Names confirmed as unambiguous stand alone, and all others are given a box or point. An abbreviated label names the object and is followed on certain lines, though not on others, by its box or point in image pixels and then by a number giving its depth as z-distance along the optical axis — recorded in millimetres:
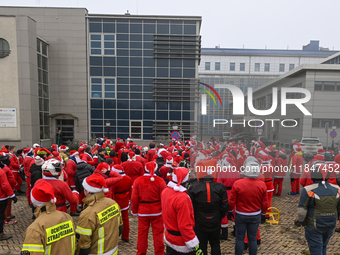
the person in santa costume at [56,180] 3701
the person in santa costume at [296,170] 8602
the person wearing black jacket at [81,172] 5945
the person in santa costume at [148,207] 4078
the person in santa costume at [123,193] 4922
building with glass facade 23953
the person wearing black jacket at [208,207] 3439
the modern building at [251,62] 55562
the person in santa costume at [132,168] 5957
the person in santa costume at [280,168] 8172
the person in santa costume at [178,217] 2826
